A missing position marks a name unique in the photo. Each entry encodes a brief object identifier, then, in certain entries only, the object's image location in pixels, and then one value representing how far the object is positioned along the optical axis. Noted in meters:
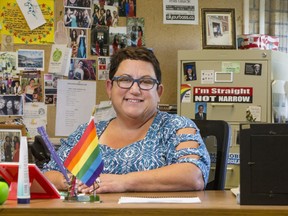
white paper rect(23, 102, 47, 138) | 3.70
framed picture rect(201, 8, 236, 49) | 3.71
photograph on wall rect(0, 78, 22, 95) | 3.69
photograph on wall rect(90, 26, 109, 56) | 3.84
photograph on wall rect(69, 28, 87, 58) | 3.81
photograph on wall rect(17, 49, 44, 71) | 3.73
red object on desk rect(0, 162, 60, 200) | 1.64
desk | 1.42
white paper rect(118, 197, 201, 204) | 1.55
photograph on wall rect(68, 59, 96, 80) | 3.81
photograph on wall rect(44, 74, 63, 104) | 3.76
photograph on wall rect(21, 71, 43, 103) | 3.73
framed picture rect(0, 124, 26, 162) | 3.50
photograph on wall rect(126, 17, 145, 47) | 3.87
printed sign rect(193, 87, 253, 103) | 3.54
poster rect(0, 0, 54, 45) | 3.71
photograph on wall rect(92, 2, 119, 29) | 3.85
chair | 2.33
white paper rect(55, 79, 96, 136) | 3.77
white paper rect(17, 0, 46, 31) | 3.74
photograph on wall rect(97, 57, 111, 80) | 3.84
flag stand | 1.59
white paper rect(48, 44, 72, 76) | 3.78
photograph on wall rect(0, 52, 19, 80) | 3.70
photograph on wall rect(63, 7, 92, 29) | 3.80
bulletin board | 3.89
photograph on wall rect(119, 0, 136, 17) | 3.87
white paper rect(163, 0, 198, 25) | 3.92
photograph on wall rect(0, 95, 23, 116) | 3.68
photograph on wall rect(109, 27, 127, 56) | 3.86
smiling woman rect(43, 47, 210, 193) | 2.00
